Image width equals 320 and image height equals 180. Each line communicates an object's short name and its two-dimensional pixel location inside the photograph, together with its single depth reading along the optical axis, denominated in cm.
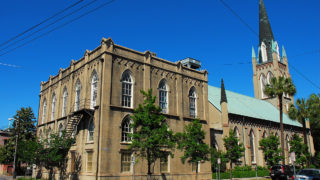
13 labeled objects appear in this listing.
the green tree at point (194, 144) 2594
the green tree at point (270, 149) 3912
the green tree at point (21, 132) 4622
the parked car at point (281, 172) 2803
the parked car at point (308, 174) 2308
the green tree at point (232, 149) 3228
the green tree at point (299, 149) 4462
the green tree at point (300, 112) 4494
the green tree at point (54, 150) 2770
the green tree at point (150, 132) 2305
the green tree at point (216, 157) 2938
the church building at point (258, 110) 4012
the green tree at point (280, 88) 3647
